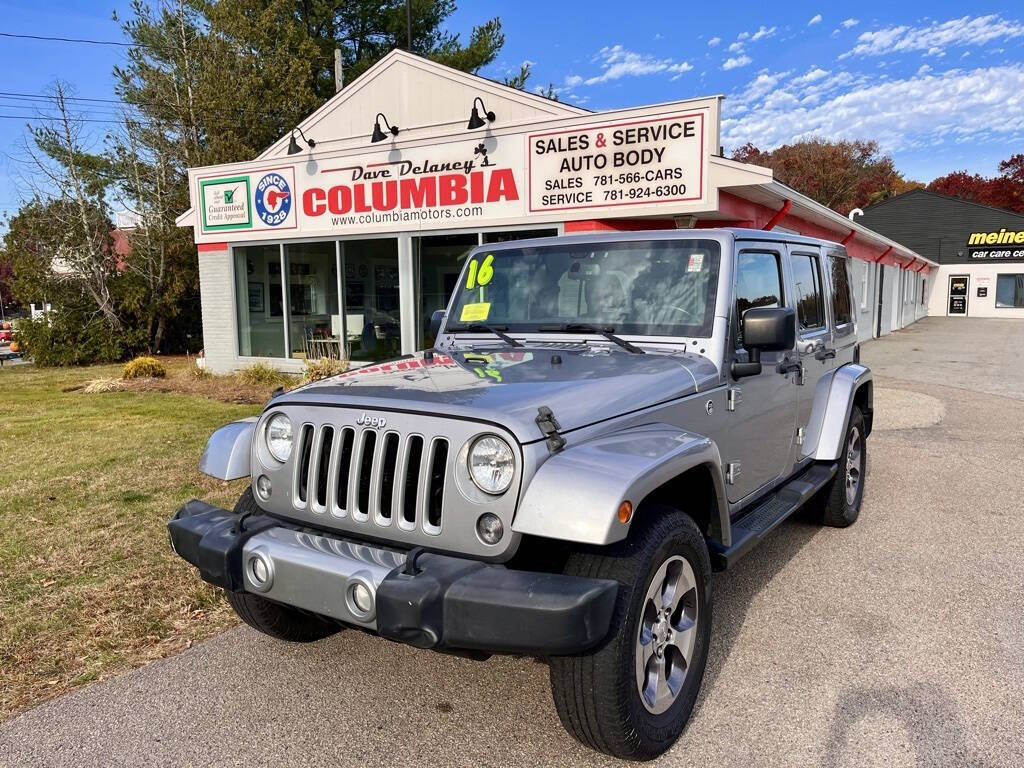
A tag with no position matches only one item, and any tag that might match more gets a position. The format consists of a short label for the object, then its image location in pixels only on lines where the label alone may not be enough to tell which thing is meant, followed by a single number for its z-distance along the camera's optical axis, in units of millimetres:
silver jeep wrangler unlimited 2232
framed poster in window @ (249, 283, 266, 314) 13992
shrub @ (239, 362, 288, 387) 12609
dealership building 10336
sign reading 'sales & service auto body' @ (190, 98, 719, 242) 10133
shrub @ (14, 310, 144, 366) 18219
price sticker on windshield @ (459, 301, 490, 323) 4074
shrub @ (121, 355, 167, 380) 13711
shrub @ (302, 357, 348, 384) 12086
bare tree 17719
